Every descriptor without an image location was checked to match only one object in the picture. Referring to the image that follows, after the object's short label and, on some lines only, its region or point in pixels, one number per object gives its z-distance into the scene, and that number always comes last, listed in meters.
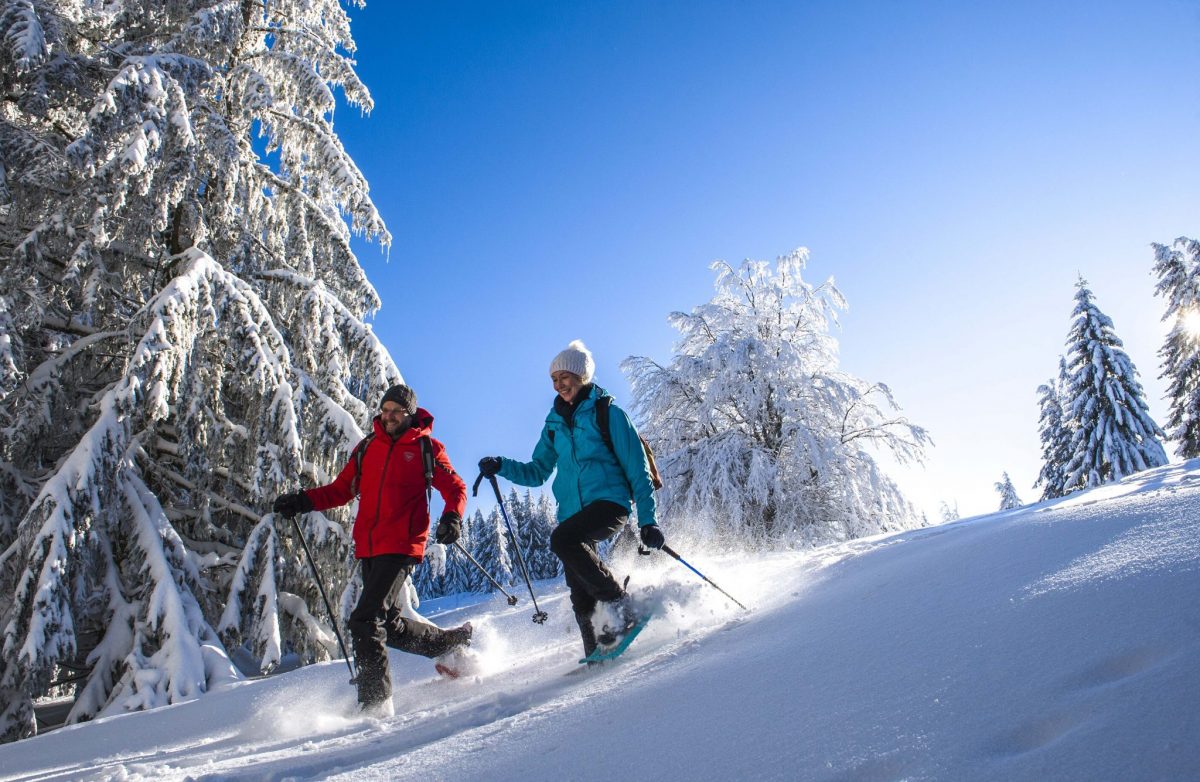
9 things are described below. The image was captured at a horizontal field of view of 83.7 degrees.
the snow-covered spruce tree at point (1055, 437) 24.36
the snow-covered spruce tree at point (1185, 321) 20.16
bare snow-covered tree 14.91
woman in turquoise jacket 3.76
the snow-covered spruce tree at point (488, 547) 49.81
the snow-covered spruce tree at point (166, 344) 6.13
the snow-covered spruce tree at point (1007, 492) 47.23
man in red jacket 4.05
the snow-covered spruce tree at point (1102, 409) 21.31
